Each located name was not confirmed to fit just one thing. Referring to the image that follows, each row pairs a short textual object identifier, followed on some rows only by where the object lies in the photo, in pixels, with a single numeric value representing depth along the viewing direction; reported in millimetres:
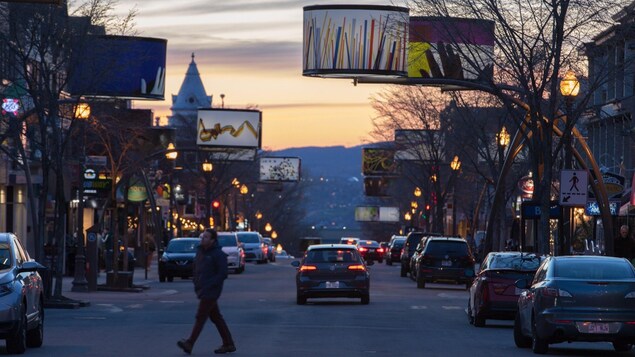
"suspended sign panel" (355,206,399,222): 179750
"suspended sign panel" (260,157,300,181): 132250
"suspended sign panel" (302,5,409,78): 49469
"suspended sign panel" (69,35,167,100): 63375
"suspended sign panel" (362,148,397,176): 108750
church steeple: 117844
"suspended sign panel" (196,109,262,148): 104625
